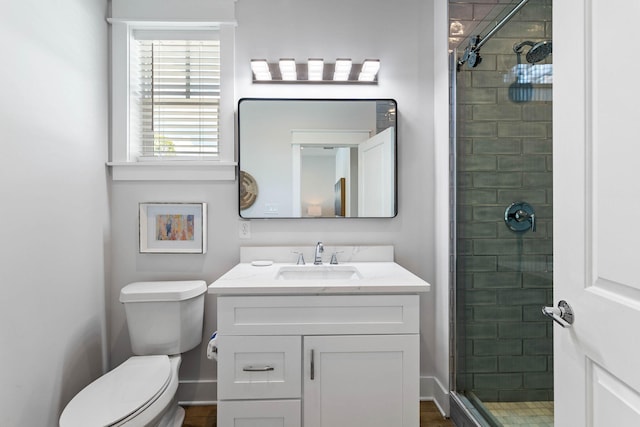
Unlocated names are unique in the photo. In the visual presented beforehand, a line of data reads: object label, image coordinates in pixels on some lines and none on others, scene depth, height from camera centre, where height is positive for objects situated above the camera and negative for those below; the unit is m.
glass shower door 1.24 -0.04
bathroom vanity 1.46 -0.60
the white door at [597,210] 0.73 +0.00
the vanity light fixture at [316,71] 2.00 +0.83
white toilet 1.27 -0.70
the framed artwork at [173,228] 2.02 -0.09
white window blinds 2.08 +0.71
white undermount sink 1.90 -0.33
